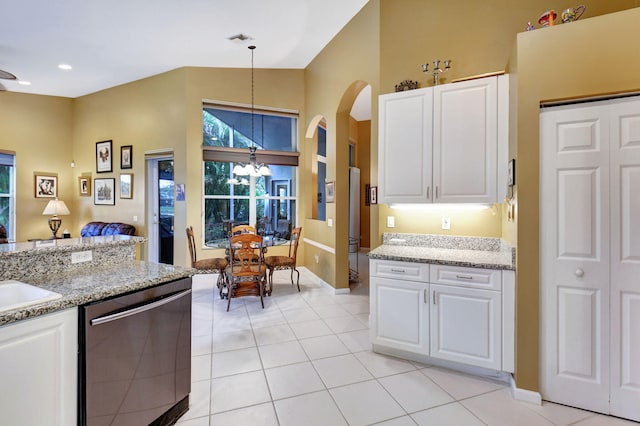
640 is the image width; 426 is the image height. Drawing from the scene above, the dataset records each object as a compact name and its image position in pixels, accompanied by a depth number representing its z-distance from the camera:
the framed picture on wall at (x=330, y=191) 4.54
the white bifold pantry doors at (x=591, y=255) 1.89
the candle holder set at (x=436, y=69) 2.83
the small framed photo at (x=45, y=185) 6.11
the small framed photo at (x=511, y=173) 2.19
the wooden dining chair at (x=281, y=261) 4.46
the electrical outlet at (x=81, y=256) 1.87
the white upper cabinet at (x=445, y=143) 2.47
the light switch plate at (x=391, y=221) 3.22
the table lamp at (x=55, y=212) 5.91
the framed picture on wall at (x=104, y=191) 6.00
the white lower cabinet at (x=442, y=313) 2.24
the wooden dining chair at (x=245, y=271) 3.73
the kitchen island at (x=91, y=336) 1.22
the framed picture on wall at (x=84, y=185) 6.31
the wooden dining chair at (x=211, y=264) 4.25
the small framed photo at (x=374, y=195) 3.35
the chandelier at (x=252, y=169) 4.43
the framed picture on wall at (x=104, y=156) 6.04
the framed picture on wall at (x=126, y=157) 5.78
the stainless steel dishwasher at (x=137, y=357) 1.41
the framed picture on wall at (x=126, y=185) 5.76
